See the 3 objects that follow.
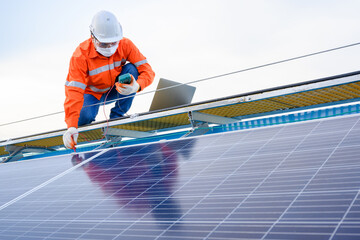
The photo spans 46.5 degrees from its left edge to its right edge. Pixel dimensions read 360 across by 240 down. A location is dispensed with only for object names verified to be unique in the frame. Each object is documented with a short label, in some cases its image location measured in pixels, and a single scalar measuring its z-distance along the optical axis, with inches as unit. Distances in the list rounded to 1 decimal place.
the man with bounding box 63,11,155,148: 251.6
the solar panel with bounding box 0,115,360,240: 79.2
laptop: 253.8
